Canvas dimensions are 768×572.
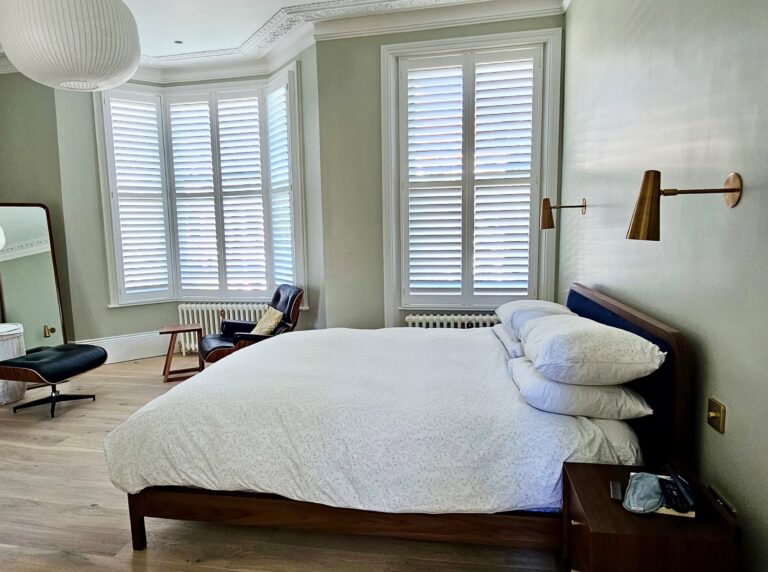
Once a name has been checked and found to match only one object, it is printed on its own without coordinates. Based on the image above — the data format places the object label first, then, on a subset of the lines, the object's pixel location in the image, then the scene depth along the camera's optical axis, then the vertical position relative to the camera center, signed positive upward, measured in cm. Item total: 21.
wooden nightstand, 120 -84
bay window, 470 +43
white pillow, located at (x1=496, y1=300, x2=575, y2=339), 247 -47
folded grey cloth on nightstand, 131 -79
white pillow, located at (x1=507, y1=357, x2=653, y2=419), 170 -65
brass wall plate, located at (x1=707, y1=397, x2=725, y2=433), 139 -59
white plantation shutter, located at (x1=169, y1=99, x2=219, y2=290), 488 +42
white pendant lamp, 195 +88
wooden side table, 427 -116
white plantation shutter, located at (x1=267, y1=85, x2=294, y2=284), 448 +50
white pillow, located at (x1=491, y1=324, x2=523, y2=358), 238 -65
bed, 167 -86
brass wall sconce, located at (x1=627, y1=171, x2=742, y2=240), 128 +8
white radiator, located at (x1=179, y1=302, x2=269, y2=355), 482 -90
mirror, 420 -40
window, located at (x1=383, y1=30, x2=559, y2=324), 369 +51
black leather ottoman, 342 -104
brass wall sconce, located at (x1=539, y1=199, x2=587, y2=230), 295 +10
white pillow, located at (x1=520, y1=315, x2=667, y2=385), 161 -46
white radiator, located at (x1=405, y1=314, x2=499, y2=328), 388 -78
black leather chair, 384 -90
